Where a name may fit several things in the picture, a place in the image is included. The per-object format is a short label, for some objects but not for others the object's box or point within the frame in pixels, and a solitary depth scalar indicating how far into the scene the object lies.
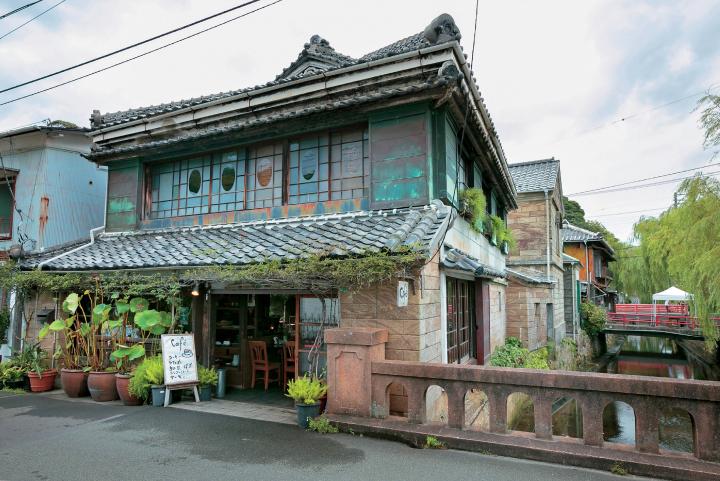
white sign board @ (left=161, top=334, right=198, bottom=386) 7.87
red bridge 24.36
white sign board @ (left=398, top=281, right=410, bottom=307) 6.40
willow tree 10.34
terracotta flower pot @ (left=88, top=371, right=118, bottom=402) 8.34
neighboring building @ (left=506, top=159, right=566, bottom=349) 18.56
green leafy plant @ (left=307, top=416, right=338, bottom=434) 6.18
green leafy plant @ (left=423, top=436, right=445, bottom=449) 5.59
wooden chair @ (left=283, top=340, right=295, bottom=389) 9.21
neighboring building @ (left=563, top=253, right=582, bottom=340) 23.78
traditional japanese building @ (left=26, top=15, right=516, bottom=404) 7.36
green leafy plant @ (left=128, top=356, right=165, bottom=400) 7.91
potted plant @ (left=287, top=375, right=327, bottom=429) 6.52
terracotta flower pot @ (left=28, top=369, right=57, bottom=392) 9.36
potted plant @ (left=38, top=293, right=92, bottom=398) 8.77
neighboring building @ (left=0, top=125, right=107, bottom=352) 13.08
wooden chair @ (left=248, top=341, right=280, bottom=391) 9.39
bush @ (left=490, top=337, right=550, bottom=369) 12.54
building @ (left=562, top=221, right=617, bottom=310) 29.53
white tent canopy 29.28
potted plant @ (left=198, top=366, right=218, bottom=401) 8.27
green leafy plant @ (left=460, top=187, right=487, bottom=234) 9.60
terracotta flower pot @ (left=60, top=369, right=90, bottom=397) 8.74
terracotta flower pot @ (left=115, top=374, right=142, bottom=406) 7.97
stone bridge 4.74
